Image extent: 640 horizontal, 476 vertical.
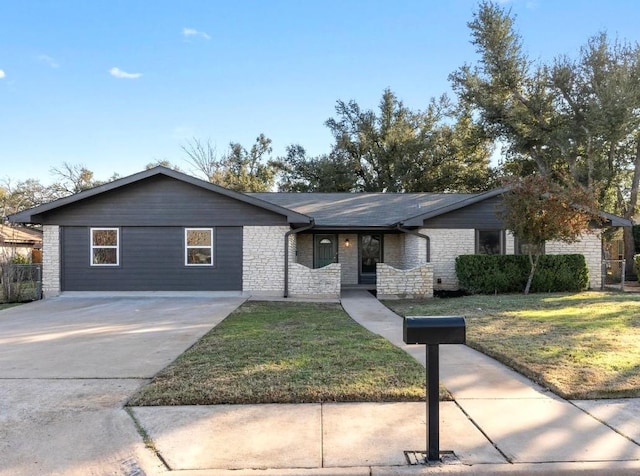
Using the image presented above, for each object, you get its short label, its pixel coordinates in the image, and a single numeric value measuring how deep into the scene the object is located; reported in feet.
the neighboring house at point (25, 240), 85.78
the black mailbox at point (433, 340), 10.76
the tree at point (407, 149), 111.86
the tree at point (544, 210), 42.98
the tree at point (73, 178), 146.41
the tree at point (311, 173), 114.83
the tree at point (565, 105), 73.26
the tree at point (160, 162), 139.33
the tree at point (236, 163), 132.36
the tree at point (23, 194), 140.15
